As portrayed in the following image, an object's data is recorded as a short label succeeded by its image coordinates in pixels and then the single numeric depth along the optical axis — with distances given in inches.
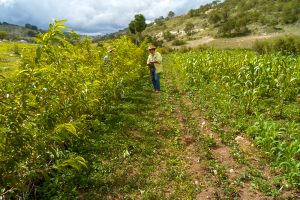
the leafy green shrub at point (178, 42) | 2539.4
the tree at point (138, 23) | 2696.9
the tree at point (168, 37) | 3125.0
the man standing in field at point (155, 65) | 521.0
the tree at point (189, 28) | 3679.1
